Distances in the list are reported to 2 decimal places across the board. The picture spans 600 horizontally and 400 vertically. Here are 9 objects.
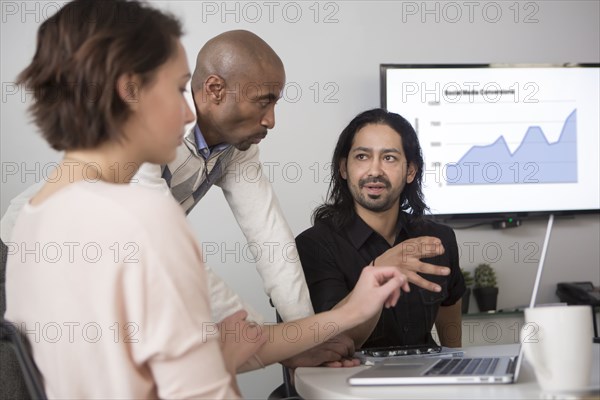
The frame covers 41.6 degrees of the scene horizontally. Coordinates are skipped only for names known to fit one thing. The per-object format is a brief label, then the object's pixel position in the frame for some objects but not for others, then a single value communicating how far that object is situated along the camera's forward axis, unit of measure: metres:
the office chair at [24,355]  0.98
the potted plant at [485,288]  3.29
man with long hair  2.29
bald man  2.03
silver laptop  1.14
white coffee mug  1.02
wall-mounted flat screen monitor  3.32
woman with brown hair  0.86
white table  1.10
